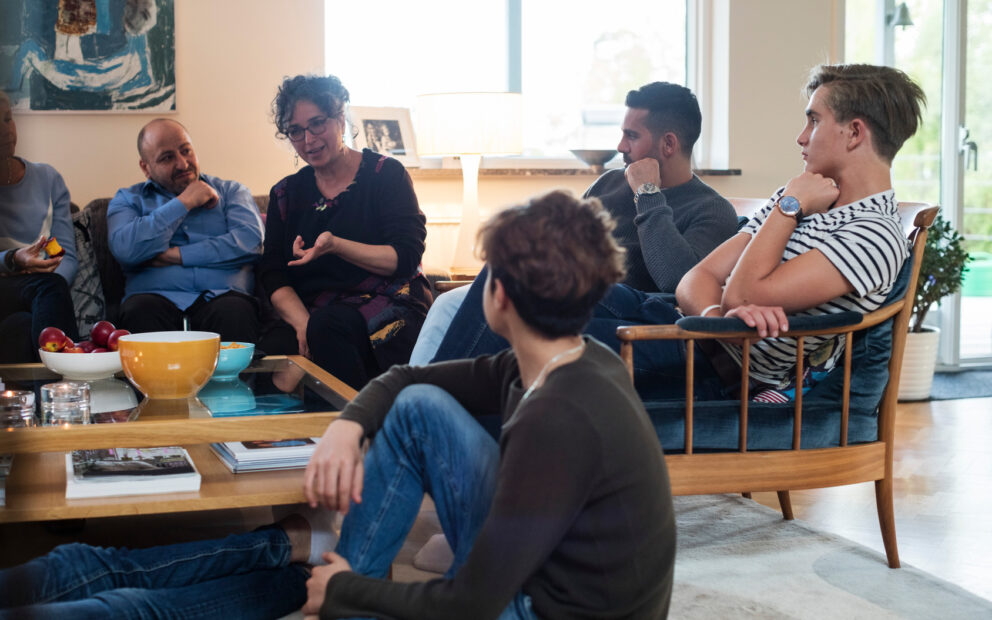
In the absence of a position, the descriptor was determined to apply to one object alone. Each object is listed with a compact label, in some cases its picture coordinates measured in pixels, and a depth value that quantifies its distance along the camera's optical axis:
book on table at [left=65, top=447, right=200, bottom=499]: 1.45
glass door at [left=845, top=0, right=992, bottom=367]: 4.65
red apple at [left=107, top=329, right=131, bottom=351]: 1.94
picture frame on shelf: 3.86
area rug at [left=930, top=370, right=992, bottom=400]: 4.21
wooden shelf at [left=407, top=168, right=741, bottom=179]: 3.95
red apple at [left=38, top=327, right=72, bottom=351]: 1.94
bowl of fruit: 1.90
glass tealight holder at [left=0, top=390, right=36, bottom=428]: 1.36
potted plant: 4.05
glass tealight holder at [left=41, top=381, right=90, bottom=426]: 1.55
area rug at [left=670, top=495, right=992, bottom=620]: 1.77
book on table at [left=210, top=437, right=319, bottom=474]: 1.60
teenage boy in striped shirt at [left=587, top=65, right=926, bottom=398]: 1.80
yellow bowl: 1.66
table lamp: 3.46
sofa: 3.04
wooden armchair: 1.76
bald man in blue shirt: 2.88
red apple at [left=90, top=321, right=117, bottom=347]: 1.98
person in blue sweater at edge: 2.49
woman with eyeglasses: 2.72
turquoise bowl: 1.98
